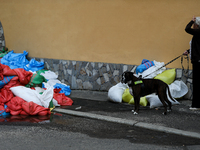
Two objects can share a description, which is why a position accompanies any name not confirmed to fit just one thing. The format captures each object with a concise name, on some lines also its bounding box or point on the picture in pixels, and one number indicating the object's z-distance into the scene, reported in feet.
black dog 39.12
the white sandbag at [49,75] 61.01
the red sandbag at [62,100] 47.60
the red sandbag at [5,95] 42.65
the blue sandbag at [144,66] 49.16
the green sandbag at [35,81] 47.05
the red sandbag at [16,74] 44.10
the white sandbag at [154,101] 43.29
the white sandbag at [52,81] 59.15
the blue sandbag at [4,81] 43.70
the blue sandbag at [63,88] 56.90
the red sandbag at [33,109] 40.98
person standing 39.42
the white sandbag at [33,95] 43.04
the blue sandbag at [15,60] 66.49
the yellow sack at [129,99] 45.06
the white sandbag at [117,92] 47.83
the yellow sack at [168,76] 46.32
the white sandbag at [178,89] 45.21
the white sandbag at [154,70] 47.62
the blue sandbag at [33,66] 64.44
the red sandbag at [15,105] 41.57
